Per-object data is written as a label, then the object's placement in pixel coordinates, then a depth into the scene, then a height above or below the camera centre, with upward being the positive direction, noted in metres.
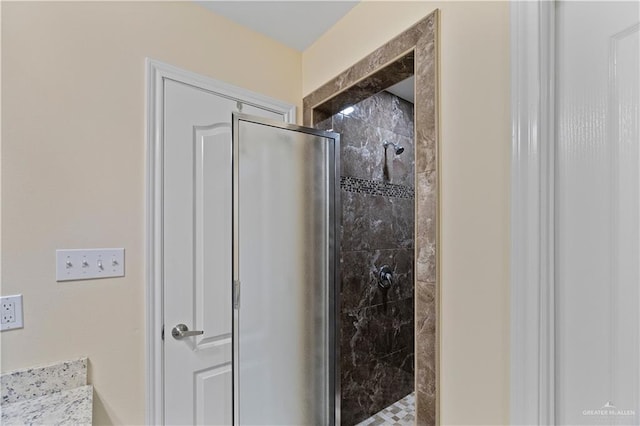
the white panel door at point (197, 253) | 1.45 -0.18
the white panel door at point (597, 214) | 0.77 +0.01
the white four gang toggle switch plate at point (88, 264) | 1.20 -0.20
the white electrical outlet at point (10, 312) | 1.08 -0.34
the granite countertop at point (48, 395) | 1.02 -0.66
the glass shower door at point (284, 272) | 1.29 -0.26
